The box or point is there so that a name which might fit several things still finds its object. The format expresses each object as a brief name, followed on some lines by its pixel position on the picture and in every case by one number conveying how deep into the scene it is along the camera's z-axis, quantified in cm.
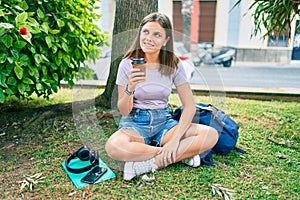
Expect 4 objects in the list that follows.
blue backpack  171
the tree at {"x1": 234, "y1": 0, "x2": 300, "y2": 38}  202
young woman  150
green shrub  168
